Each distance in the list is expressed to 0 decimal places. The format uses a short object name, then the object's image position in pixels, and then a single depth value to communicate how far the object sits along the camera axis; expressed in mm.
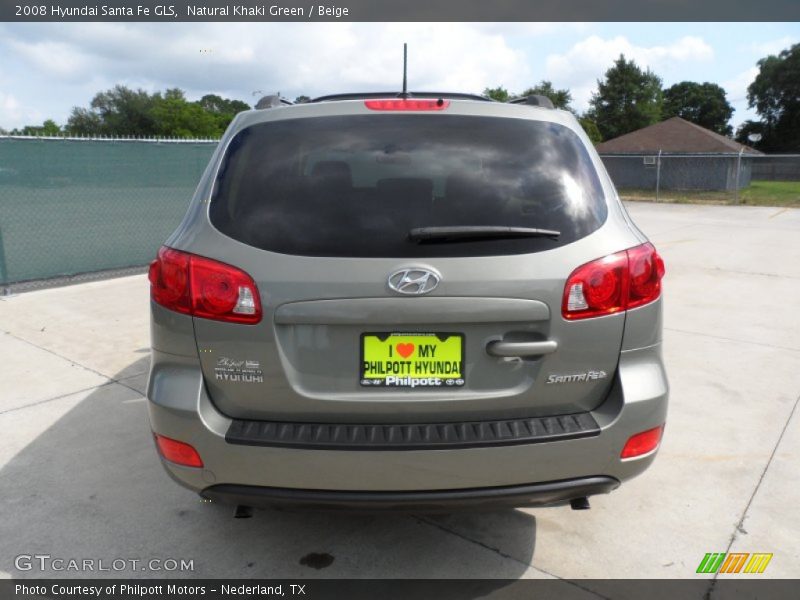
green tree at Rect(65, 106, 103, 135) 76125
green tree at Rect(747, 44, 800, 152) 69938
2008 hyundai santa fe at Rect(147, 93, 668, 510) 2244
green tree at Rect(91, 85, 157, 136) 78938
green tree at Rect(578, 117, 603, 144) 52572
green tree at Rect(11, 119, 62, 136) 68188
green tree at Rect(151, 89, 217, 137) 71875
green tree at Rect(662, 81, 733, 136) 83312
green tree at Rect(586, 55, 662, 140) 59812
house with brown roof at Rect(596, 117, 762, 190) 36875
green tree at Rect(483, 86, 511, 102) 55744
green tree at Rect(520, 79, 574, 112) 59512
